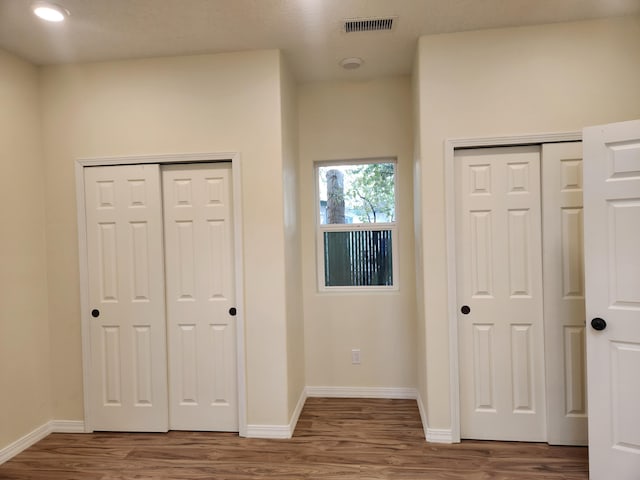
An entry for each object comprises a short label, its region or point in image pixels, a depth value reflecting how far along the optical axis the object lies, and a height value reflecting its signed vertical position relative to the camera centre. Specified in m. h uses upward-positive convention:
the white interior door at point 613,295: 2.07 -0.37
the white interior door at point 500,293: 2.62 -0.42
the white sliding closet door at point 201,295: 2.89 -0.42
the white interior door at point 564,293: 2.55 -0.42
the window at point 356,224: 3.54 +0.10
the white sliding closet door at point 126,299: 2.90 -0.44
